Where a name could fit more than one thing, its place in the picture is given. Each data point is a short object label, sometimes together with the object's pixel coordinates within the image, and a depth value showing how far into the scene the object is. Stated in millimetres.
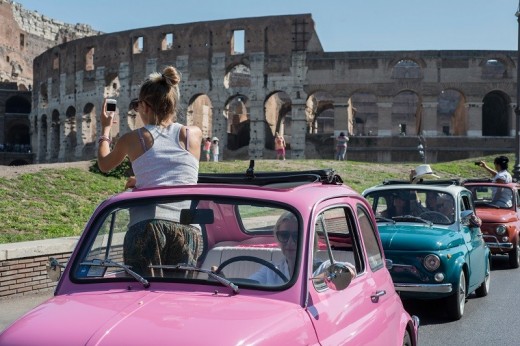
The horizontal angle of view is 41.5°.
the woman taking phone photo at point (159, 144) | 4566
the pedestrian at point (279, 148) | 33406
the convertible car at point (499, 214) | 11461
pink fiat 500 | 2906
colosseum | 40531
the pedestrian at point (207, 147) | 30078
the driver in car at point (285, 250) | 3436
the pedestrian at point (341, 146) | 34125
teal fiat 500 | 7477
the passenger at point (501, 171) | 13172
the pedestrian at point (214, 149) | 32625
